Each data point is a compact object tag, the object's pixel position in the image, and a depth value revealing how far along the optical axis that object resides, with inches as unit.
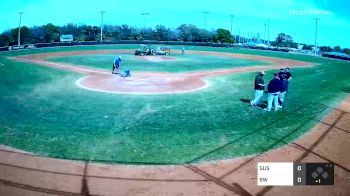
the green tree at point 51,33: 2832.2
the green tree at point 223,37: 3270.2
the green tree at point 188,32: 3268.9
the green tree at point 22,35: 2410.6
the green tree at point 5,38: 2333.9
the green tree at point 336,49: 2320.0
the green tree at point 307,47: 2626.2
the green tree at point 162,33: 3287.6
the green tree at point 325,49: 2339.1
